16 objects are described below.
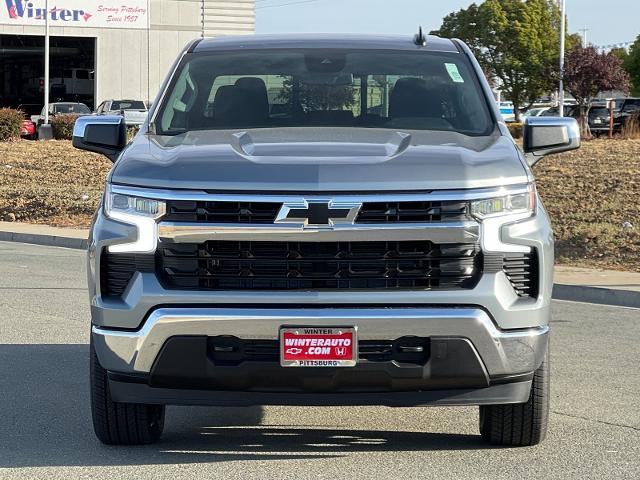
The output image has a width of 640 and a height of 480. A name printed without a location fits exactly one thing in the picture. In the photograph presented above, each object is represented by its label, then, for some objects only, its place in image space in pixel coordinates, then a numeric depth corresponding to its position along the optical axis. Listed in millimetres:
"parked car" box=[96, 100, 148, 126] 46031
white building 61500
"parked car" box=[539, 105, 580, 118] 49712
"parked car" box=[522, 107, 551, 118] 59500
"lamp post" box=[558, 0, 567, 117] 48812
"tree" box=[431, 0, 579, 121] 71062
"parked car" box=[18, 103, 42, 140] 43562
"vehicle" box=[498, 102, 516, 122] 73825
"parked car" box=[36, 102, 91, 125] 50656
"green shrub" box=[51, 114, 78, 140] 42562
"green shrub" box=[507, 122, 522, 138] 45812
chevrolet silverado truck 5695
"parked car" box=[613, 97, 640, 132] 49281
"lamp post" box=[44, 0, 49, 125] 50219
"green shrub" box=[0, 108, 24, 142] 39469
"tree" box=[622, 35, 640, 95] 76688
